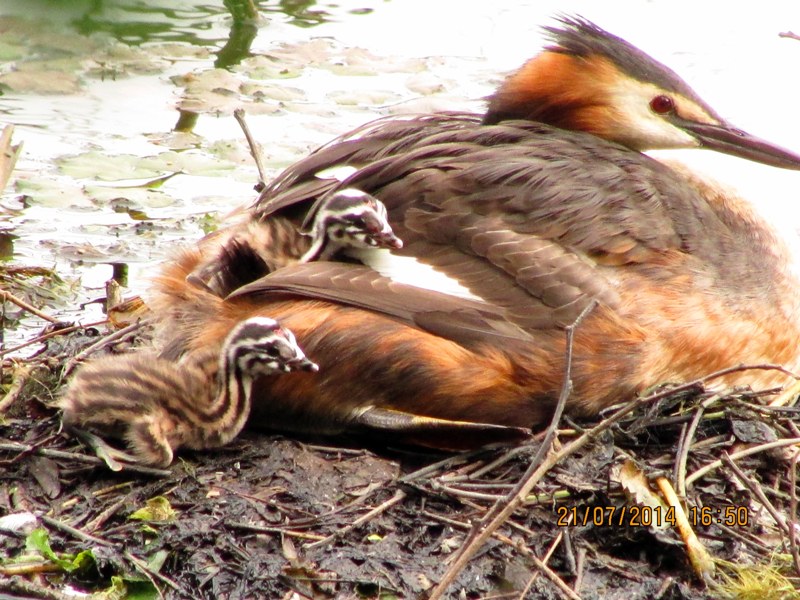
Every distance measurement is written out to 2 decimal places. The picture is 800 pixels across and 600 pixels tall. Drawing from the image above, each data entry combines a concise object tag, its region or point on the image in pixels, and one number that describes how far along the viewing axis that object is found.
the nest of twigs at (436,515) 7.65
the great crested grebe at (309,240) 8.63
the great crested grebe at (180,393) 8.31
